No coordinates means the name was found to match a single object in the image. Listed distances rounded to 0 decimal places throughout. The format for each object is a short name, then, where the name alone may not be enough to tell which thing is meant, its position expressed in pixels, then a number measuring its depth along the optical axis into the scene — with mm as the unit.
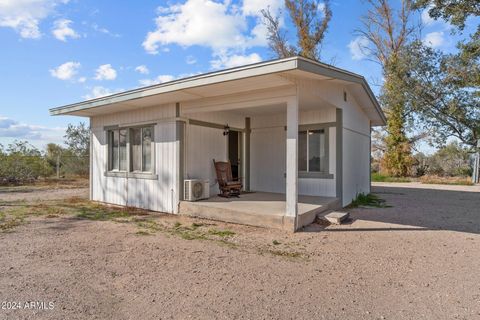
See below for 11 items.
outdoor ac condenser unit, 6797
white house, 5164
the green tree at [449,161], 19109
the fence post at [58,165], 16014
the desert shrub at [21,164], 13711
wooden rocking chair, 7723
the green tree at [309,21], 17969
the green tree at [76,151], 16594
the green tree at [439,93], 16172
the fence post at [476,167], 16258
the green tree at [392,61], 18500
